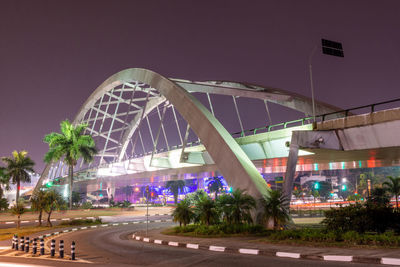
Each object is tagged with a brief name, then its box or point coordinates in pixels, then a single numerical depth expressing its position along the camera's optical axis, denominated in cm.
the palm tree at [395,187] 4759
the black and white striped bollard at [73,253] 1354
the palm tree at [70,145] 5653
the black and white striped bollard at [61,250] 1421
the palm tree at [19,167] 7438
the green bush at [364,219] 1692
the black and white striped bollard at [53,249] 1442
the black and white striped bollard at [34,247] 1541
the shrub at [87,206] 6412
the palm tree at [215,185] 12284
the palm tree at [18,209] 3250
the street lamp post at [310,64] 2643
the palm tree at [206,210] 2292
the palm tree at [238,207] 2127
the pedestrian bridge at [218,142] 2403
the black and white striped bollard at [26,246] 1658
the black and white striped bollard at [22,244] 1689
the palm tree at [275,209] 2058
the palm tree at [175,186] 13450
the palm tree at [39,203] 3394
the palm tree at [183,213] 2400
